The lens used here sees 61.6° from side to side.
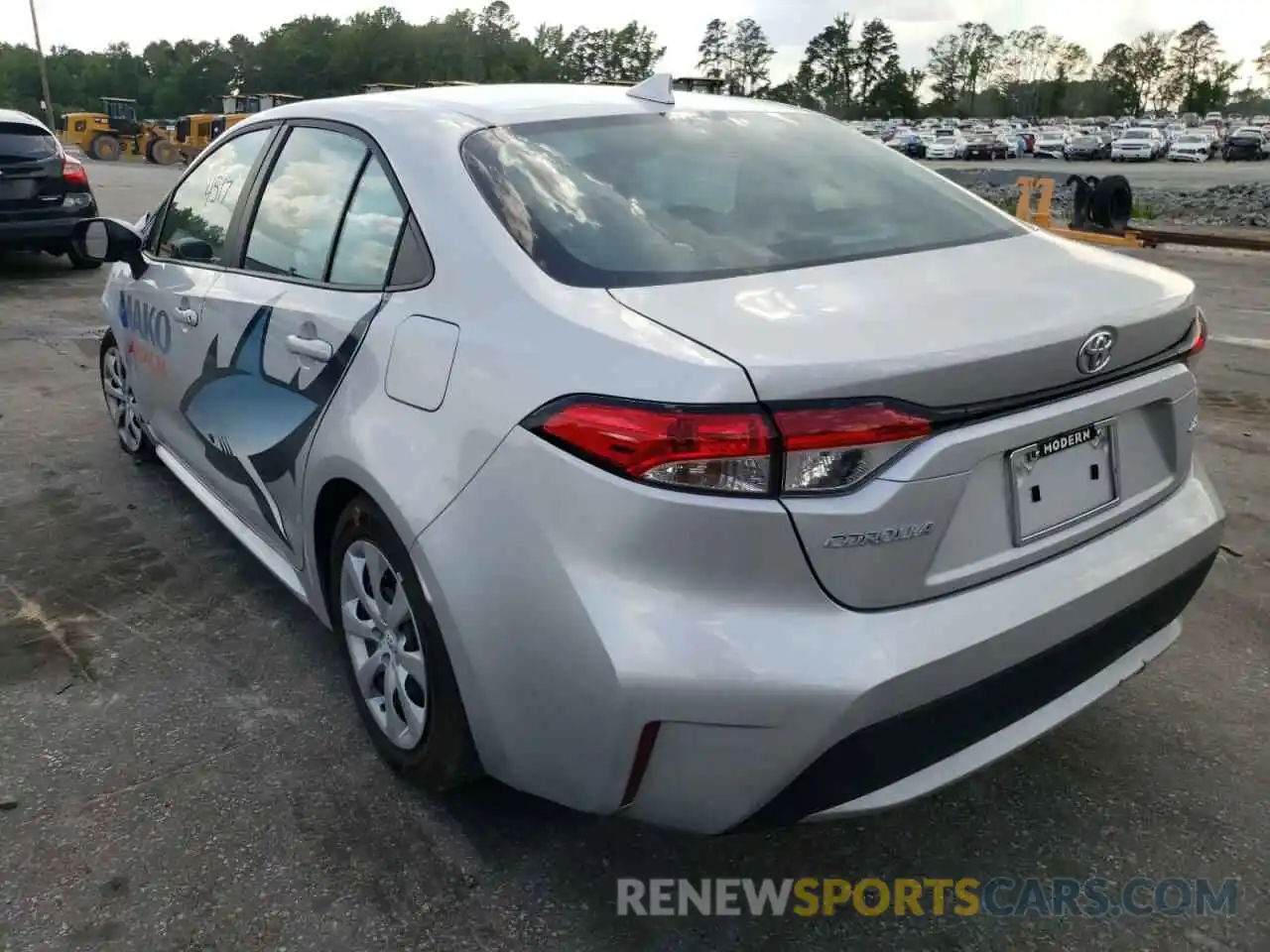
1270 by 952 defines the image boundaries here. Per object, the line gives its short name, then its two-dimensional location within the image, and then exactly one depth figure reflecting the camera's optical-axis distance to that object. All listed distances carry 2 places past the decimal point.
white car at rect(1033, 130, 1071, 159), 60.36
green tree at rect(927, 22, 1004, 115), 136.88
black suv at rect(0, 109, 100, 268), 10.05
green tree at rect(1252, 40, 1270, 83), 112.88
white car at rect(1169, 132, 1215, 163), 49.51
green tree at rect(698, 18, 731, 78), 142.25
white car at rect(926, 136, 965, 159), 58.19
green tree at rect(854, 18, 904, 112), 136.00
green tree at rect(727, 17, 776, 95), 143.62
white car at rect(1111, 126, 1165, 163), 51.28
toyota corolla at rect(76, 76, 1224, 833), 1.79
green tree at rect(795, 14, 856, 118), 134.75
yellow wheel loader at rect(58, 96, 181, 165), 37.12
